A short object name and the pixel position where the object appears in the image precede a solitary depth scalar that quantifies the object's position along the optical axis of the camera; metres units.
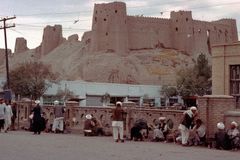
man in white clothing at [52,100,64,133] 28.45
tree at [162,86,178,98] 85.94
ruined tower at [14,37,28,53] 159.25
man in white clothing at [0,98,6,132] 27.50
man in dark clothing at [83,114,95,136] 26.70
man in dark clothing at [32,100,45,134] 27.55
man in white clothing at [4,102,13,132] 27.75
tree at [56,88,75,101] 73.45
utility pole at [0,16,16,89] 49.42
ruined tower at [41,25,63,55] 143.50
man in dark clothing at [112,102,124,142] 22.94
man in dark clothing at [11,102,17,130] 30.35
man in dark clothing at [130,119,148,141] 23.89
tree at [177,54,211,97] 77.69
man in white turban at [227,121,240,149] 20.23
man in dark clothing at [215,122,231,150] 20.25
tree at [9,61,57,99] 72.31
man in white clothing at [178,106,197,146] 21.61
